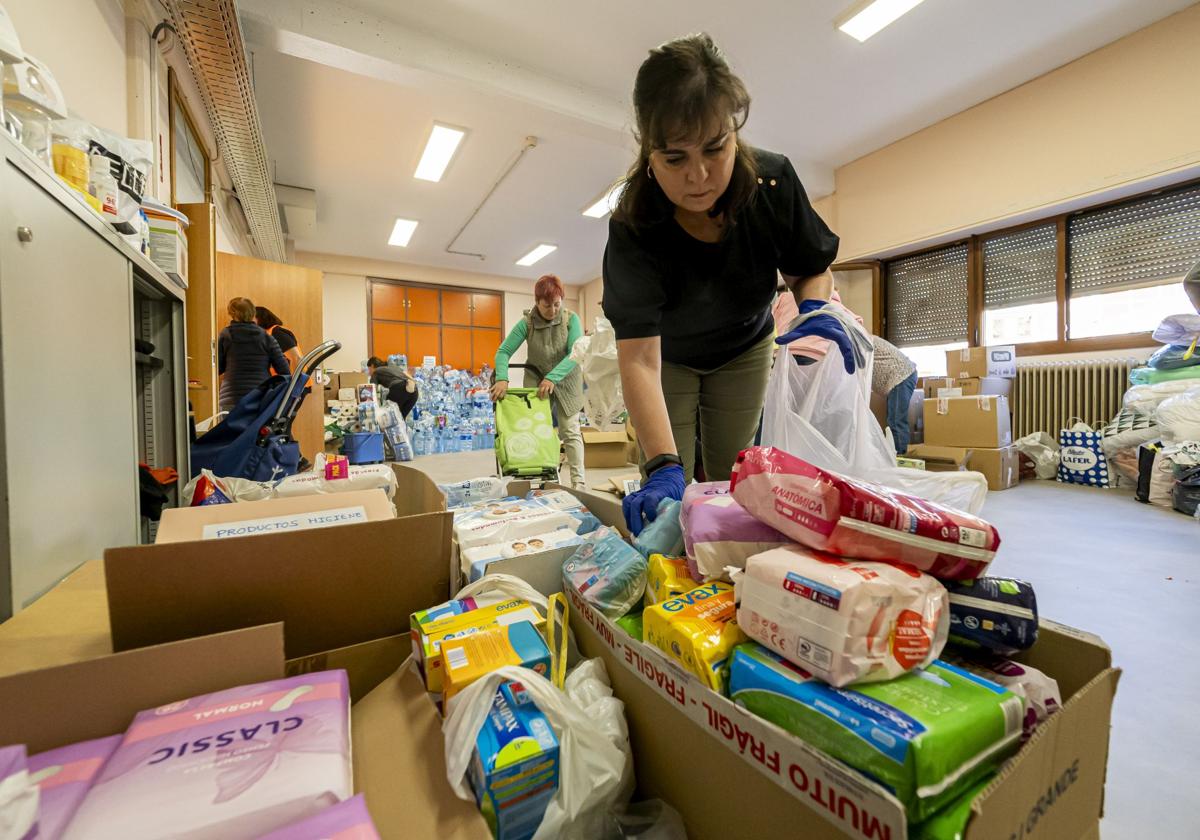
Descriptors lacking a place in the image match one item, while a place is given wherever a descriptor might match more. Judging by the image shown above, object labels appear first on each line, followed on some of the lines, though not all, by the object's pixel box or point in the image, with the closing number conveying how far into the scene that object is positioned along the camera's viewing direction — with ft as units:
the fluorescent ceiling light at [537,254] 24.25
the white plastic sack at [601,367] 9.29
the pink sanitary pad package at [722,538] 2.14
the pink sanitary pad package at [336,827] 1.08
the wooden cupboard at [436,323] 26.78
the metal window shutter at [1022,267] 13.47
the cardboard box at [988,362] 13.02
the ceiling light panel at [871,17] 9.44
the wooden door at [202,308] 8.25
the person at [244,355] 10.46
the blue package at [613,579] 2.45
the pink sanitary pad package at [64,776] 1.24
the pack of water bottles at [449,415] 21.59
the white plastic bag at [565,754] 1.64
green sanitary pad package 1.14
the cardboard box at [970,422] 11.12
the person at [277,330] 12.21
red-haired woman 8.89
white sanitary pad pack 1.42
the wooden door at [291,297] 13.73
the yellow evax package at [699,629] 1.68
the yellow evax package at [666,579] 2.22
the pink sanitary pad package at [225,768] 1.19
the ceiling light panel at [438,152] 13.76
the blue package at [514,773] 1.56
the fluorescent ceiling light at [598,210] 18.49
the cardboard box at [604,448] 14.47
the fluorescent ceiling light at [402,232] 20.68
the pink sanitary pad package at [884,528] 1.66
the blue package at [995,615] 1.58
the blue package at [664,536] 2.60
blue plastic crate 15.46
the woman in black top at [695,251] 2.70
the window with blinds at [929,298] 15.39
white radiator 11.94
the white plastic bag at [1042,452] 12.06
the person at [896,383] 11.41
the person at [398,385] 17.71
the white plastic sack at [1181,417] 8.60
